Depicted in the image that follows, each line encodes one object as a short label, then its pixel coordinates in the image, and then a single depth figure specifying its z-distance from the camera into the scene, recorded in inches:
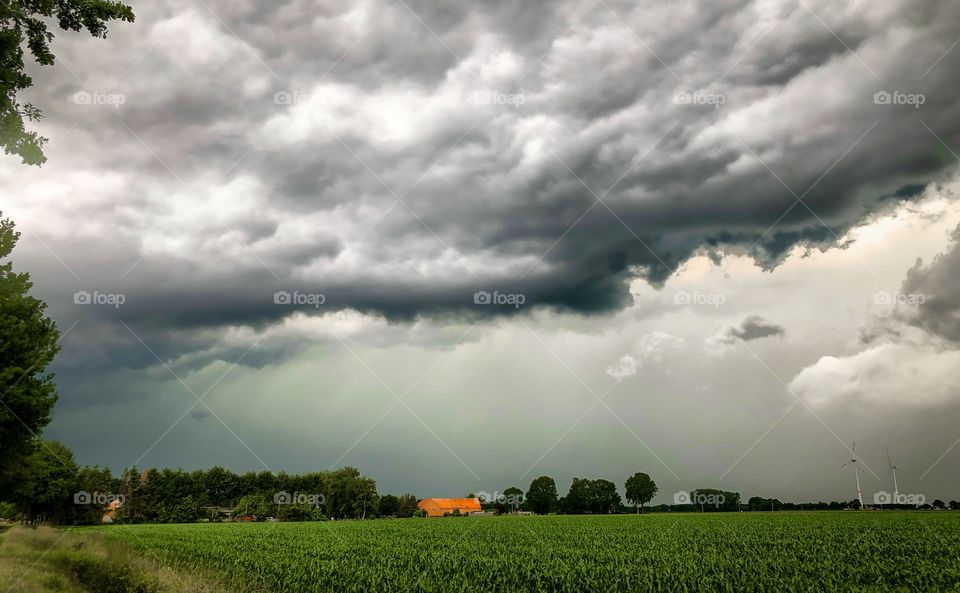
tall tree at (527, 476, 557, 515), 6343.5
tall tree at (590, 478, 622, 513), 6314.0
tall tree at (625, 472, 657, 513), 6565.0
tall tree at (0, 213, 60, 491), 1153.4
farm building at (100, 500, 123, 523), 4035.7
